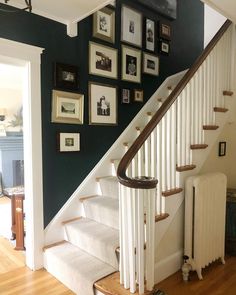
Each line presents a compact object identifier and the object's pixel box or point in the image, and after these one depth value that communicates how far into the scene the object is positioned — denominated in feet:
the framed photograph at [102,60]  9.63
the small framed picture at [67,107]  8.66
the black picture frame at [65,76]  8.64
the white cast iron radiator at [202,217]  7.77
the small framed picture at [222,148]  9.65
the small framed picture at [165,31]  12.30
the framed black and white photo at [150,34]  11.73
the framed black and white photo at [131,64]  10.75
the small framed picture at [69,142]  8.82
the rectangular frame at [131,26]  10.80
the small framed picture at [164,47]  12.30
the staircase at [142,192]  6.07
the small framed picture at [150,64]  11.60
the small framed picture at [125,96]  10.72
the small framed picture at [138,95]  11.21
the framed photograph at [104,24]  9.75
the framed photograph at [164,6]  11.80
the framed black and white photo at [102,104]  9.68
